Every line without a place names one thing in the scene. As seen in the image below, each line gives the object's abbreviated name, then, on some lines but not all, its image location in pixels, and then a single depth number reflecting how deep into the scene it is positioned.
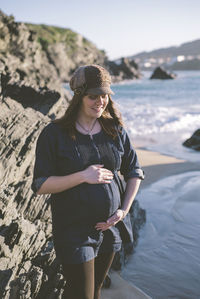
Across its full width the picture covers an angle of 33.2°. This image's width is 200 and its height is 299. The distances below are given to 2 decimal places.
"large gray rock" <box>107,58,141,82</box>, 99.43
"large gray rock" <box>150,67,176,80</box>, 96.46
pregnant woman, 2.54
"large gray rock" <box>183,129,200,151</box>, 12.75
